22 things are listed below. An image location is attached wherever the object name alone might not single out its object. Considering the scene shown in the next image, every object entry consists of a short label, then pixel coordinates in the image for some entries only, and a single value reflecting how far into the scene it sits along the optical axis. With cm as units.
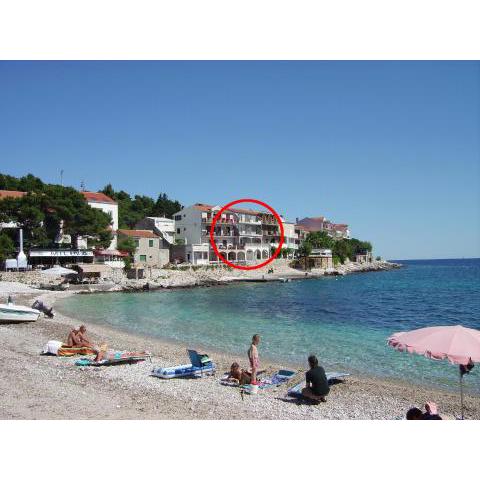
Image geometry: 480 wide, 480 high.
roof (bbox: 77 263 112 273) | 5005
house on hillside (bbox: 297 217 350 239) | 11698
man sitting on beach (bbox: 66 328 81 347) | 1482
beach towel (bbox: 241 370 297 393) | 1105
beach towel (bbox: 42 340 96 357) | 1427
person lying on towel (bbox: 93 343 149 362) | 1327
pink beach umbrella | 759
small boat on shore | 2157
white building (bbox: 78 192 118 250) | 6217
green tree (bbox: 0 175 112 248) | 4853
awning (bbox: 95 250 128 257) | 5706
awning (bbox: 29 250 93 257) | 5073
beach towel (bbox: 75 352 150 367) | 1298
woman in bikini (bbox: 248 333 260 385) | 1103
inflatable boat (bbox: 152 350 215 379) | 1198
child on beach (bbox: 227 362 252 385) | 1152
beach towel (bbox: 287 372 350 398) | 1055
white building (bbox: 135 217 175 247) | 7488
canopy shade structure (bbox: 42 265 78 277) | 4591
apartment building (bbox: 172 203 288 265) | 7350
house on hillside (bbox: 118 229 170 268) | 6506
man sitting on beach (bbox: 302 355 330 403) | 1002
